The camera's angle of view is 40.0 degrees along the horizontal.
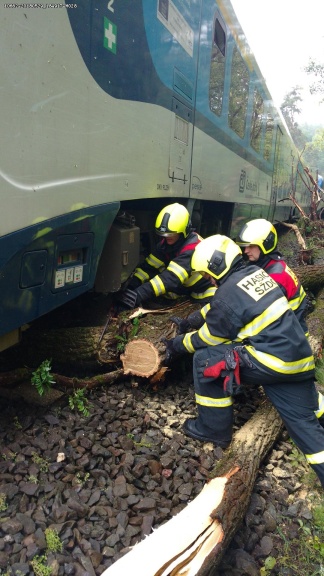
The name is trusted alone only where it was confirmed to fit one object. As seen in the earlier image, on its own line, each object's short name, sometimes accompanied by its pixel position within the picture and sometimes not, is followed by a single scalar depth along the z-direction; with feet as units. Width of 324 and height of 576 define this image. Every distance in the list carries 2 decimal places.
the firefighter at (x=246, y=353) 9.18
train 6.92
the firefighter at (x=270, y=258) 12.62
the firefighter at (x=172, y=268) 12.90
